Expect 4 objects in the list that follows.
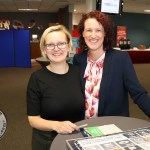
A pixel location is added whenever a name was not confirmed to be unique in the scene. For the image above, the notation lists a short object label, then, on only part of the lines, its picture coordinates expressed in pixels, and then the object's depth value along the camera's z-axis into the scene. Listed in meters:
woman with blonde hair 1.60
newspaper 1.12
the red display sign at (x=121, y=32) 14.56
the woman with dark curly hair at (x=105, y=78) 1.76
